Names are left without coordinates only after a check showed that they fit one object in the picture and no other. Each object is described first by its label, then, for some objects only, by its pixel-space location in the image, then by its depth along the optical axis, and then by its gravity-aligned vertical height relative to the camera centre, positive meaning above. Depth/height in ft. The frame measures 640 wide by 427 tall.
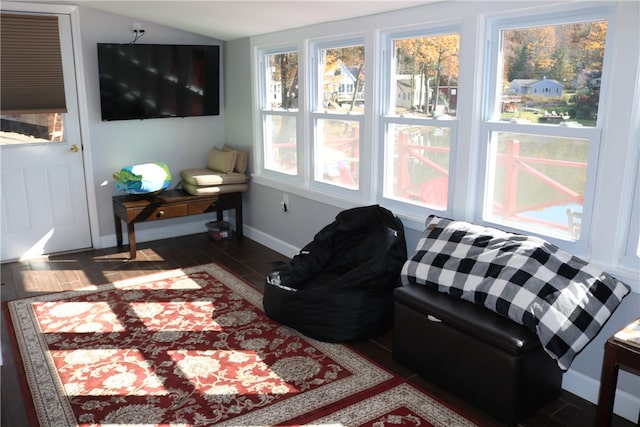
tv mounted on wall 16.16 +0.67
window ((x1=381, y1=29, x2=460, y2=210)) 10.96 -0.30
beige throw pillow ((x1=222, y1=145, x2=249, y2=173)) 17.61 -1.84
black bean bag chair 10.62 -3.61
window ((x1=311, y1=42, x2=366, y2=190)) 13.25 -0.26
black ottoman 7.88 -3.80
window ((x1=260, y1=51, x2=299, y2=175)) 15.66 -0.24
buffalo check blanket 7.76 -2.71
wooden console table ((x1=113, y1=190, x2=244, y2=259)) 15.89 -3.07
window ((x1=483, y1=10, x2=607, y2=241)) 8.62 -0.35
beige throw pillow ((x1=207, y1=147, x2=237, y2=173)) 17.53 -1.85
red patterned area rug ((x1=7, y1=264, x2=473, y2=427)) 8.43 -4.64
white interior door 15.53 -2.46
